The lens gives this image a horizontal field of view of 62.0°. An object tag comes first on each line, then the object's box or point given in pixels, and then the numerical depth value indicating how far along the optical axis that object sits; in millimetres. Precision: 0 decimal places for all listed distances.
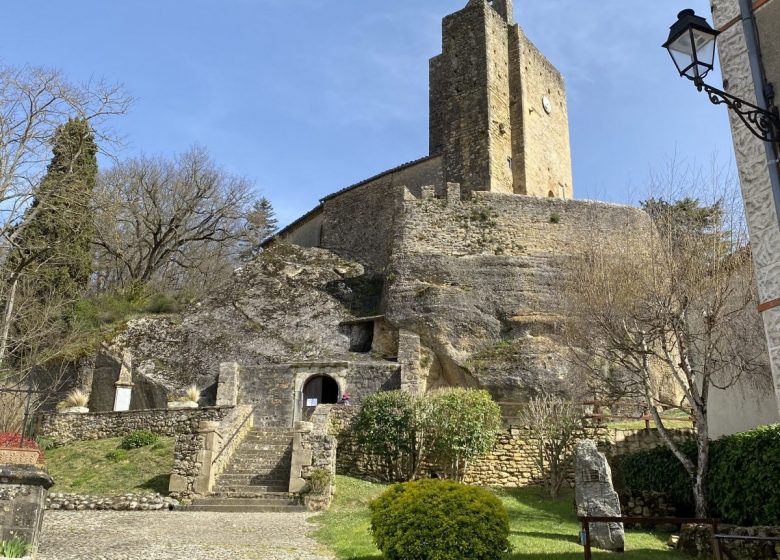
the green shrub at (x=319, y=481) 13742
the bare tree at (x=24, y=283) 13984
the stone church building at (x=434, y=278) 21094
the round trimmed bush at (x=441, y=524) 7023
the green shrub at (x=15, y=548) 7403
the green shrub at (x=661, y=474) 12789
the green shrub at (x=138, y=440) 17984
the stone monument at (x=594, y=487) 10695
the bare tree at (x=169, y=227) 33625
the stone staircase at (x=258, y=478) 13695
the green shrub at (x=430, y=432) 16078
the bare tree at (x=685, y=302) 12008
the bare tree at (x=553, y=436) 15469
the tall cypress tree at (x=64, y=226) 14461
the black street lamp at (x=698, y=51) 4973
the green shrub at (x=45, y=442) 19581
